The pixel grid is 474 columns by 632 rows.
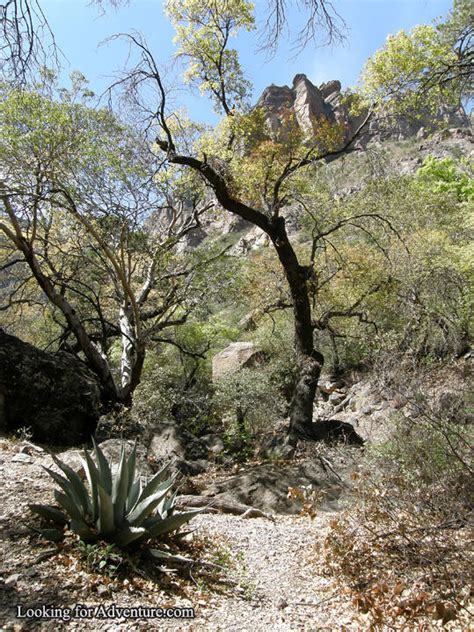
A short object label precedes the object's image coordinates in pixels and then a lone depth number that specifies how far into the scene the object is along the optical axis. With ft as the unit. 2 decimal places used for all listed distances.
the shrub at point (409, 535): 8.96
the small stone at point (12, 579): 8.23
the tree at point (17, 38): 6.95
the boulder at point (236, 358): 50.67
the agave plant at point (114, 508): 9.61
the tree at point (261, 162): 26.71
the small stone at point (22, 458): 16.24
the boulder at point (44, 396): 22.67
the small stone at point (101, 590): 8.29
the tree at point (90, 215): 25.62
